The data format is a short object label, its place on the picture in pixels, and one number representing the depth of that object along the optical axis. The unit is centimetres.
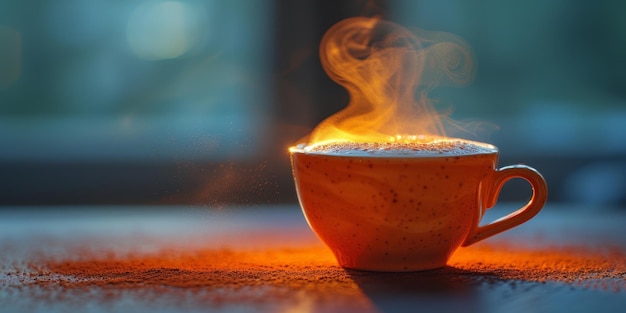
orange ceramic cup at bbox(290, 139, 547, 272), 58
